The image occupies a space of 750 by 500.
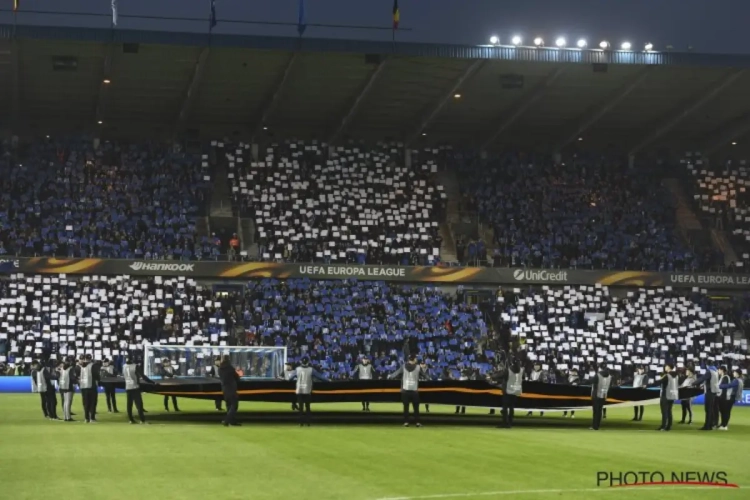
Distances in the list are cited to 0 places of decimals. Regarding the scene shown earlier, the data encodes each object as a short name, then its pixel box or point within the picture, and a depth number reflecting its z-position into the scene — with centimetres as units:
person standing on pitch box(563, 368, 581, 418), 3612
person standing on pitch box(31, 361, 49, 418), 4216
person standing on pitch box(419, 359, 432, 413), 3140
